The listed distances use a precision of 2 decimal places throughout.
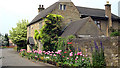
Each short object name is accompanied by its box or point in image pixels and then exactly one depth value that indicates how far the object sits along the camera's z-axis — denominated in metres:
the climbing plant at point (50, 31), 17.46
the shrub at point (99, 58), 8.23
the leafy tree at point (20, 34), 33.72
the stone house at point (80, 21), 16.41
